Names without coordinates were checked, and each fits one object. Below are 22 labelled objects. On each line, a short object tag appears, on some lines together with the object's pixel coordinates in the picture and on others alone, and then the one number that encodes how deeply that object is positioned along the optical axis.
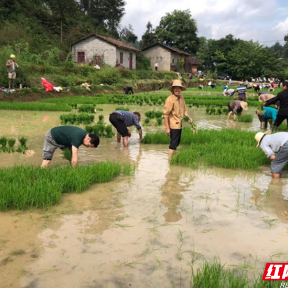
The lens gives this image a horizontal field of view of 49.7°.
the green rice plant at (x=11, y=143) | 5.92
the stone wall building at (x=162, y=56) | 38.91
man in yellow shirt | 5.36
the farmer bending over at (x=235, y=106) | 10.21
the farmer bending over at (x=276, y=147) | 4.35
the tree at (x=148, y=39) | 47.56
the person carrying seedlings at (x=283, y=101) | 6.60
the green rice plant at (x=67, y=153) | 4.69
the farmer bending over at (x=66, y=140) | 4.26
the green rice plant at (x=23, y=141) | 6.02
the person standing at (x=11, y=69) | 13.12
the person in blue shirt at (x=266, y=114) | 8.40
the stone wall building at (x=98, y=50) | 29.66
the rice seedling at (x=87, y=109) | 11.96
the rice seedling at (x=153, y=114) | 10.92
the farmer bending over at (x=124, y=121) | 6.27
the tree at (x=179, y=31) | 45.81
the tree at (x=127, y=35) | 45.12
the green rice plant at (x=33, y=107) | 11.76
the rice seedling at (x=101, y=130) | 7.54
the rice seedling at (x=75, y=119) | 9.11
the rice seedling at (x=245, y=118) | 10.84
